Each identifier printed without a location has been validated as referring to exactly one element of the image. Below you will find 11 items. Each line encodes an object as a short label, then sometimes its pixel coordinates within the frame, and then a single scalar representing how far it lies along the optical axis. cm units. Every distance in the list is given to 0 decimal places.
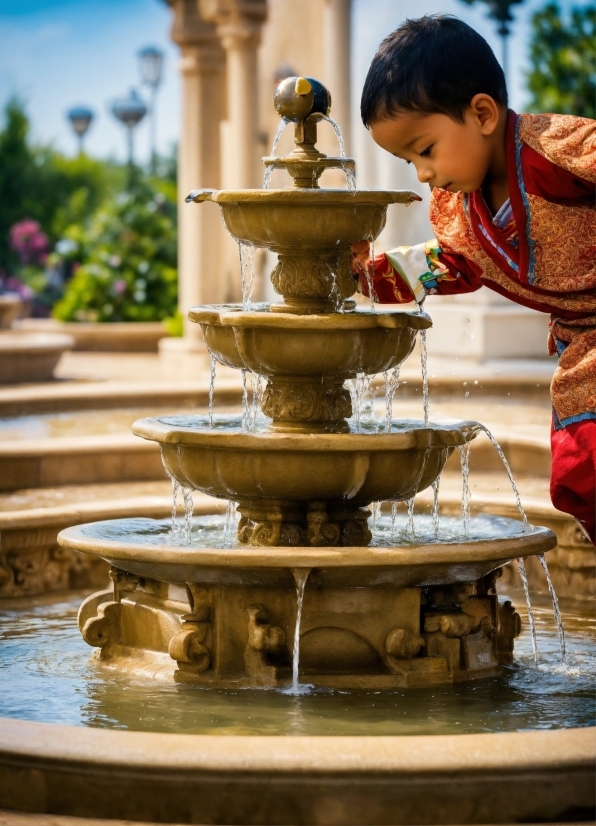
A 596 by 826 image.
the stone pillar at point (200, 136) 1759
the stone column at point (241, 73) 1667
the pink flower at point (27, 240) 3366
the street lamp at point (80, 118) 3494
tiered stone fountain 514
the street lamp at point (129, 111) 2966
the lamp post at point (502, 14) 1497
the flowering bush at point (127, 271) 2248
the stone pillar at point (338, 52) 1534
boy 422
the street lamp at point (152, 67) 3128
